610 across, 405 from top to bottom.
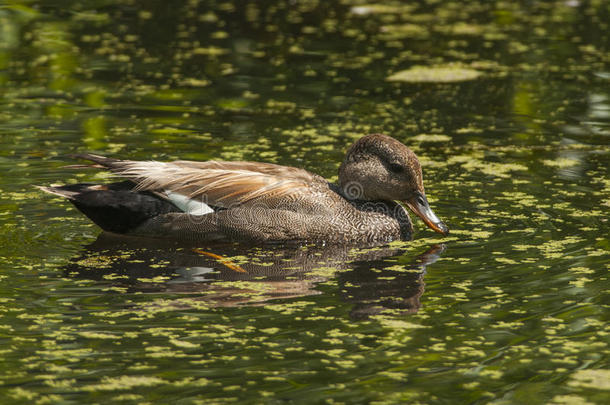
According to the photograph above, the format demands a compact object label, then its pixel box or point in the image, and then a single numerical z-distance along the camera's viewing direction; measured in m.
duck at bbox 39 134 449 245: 15.37
